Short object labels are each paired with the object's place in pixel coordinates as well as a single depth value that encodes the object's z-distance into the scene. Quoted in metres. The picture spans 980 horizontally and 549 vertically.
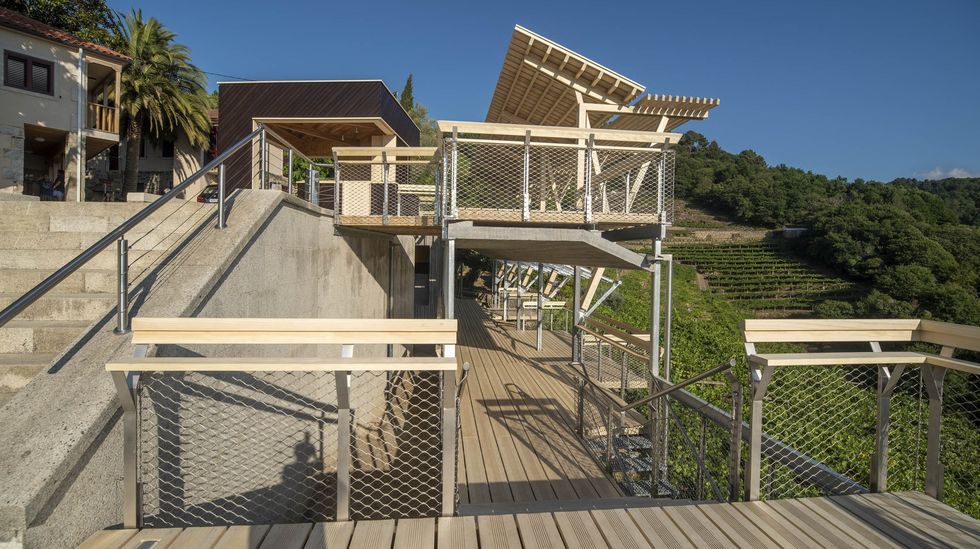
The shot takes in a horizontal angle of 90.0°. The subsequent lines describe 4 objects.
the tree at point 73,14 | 17.45
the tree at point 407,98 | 36.47
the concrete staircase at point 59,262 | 3.15
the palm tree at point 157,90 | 19.30
